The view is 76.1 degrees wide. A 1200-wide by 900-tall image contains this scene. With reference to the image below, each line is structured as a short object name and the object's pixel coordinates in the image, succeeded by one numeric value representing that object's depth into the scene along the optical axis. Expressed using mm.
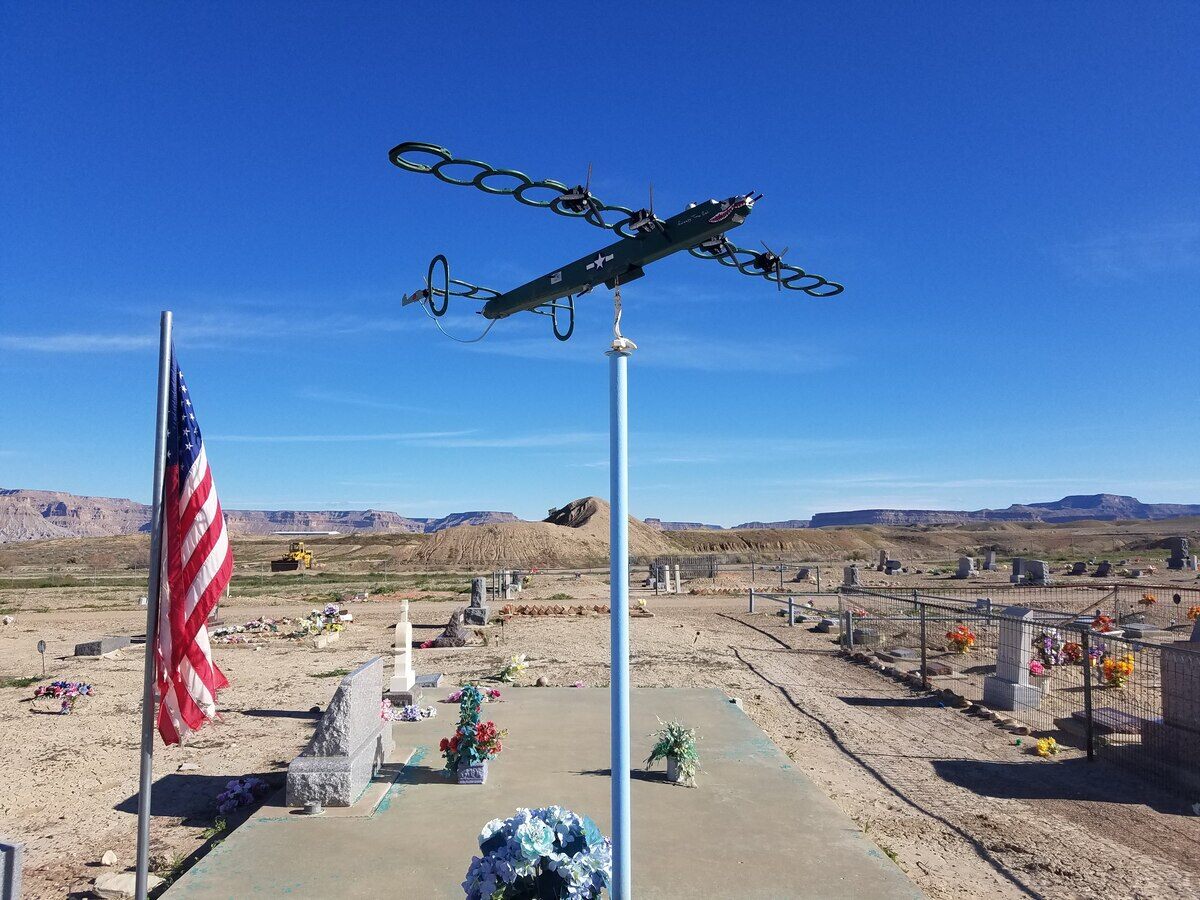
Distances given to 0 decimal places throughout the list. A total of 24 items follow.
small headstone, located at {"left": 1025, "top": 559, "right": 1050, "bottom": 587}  38906
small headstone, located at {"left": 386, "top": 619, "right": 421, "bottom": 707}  12078
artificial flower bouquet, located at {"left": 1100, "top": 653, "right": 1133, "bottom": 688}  13664
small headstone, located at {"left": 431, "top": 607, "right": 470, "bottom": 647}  20500
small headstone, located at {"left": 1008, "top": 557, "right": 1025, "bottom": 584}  40688
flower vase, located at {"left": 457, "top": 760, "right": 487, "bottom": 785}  7754
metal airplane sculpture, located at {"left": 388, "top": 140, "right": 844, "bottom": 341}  3354
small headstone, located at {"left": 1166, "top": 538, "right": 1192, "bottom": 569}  47941
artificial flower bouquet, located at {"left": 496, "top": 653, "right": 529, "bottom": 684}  14945
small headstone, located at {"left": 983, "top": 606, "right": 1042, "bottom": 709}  12953
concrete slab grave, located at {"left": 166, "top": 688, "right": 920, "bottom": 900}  5555
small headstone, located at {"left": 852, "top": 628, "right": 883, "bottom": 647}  19453
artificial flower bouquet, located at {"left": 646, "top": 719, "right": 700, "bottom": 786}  7785
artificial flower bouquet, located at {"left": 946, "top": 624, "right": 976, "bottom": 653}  18234
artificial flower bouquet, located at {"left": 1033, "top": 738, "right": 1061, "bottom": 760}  10328
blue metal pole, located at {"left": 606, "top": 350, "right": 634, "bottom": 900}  3283
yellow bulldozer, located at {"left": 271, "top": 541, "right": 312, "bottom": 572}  56969
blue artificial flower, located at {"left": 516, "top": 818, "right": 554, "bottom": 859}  3825
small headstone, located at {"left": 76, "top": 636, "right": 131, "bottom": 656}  18828
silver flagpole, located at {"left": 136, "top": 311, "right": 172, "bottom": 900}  4777
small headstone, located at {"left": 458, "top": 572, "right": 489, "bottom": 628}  24953
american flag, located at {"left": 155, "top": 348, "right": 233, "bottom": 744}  4852
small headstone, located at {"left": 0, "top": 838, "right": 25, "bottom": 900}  3754
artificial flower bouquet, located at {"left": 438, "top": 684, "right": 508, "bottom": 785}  7742
